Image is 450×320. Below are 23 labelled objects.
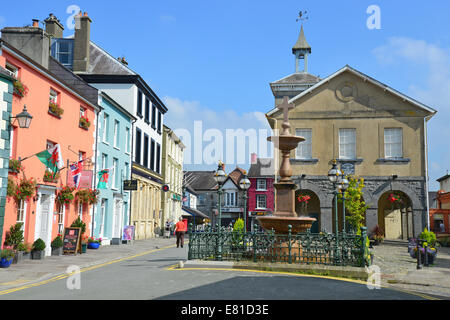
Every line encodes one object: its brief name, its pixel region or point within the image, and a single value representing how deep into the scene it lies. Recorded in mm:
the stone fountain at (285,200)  14201
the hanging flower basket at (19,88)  16141
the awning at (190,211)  56969
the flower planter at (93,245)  22359
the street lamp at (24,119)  14344
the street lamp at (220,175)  15195
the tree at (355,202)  25172
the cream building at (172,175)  42219
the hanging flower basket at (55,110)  19094
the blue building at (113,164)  24947
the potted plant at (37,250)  16484
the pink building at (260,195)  58750
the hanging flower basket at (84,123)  22453
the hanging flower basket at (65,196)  19625
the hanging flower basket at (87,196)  21797
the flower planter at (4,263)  13703
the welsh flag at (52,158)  15636
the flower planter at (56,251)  18578
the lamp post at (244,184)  21777
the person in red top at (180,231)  23897
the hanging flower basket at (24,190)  16078
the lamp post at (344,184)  16742
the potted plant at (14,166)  15633
